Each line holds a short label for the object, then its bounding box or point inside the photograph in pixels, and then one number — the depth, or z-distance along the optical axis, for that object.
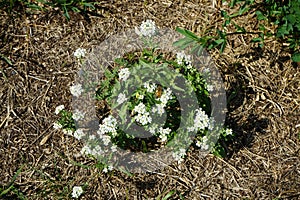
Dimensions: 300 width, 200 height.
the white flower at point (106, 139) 2.72
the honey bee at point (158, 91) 2.75
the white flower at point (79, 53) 2.78
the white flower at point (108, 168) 2.82
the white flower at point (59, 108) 2.79
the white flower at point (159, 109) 2.62
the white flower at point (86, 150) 2.75
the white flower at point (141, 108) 2.54
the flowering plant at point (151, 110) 2.66
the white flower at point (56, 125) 2.79
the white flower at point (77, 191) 2.80
